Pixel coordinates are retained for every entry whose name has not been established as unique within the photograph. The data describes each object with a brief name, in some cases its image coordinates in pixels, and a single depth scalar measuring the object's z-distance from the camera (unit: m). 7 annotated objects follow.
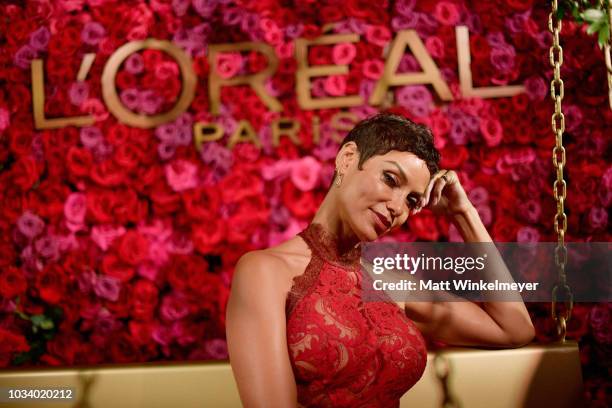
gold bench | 1.55
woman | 1.25
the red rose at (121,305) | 2.19
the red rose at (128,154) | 2.23
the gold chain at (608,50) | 1.49
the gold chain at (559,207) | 1.53
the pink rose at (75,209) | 2.23
